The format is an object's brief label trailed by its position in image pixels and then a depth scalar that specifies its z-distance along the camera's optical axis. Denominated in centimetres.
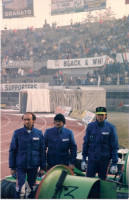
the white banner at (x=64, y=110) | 2099
